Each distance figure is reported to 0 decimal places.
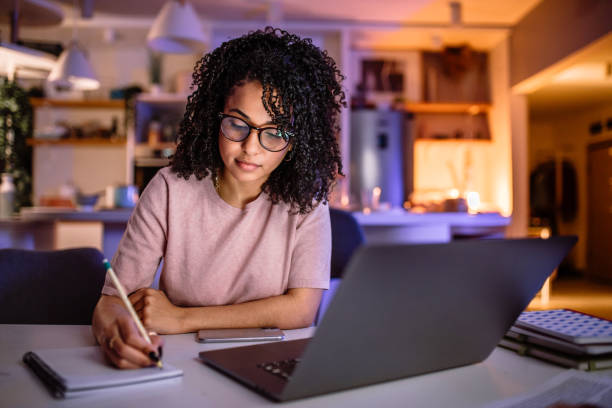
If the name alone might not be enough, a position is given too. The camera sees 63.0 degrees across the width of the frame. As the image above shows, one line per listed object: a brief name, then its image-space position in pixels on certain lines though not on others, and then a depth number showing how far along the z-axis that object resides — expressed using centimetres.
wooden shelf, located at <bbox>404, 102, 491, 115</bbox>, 561
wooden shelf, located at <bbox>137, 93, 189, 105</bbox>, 518
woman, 115
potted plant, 539
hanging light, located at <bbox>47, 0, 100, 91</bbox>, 383
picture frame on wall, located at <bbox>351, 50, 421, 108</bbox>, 588
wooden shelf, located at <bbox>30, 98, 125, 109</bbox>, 562
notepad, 63
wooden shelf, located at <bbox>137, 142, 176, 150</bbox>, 530
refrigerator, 547
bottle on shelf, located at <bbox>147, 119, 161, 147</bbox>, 534
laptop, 55
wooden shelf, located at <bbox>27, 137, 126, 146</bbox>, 557
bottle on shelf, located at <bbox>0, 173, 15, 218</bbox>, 345
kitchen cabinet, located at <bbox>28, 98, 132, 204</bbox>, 585
